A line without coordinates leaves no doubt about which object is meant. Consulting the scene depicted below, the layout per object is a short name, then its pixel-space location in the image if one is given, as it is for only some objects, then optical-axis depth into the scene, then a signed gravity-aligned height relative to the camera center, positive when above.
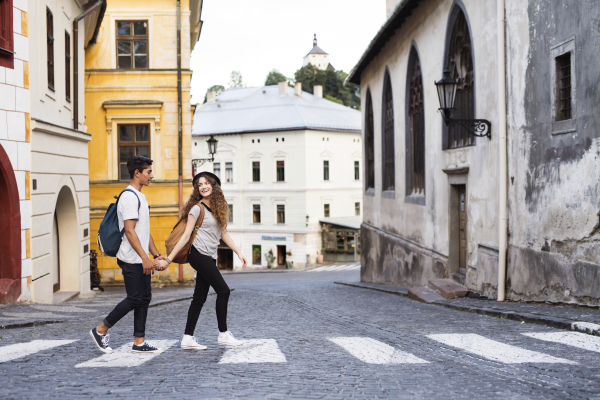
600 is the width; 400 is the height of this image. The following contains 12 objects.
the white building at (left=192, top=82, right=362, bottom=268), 55.53 +1.44
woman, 6.69 -0.53
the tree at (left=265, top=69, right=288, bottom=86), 96.00 +15.69
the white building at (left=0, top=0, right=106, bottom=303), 10.96 +0.65
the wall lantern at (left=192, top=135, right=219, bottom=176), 25.22 +1.69
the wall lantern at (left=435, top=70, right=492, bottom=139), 12.38 +1.60
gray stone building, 9.40 +0.67
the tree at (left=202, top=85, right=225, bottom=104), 103.44 +15.35
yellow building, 22.50 +2.84
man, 6.33 -0.63
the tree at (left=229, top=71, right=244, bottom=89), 104.25 +16.85
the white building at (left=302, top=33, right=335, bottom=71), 119.81 +22.94
